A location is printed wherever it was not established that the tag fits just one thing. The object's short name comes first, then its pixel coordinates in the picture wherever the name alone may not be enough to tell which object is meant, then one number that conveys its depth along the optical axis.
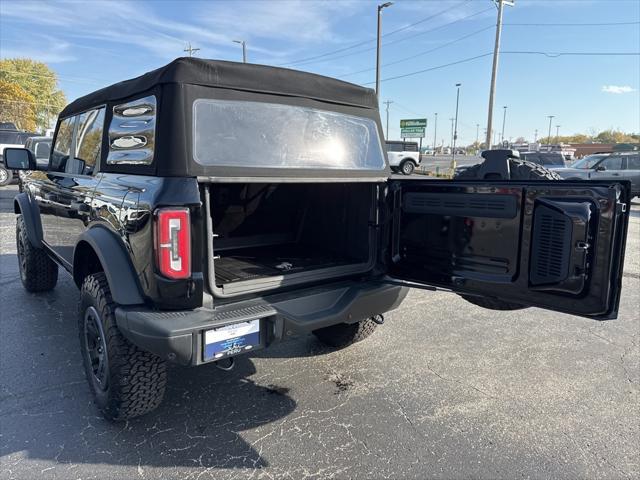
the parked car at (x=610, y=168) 15.33
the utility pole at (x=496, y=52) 21.78
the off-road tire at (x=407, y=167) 28.32
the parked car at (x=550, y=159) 17.94
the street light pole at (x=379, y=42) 25.61
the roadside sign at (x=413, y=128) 43.91
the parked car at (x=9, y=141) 16.17
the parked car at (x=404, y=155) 27.91
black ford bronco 2.22
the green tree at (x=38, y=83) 57.72
